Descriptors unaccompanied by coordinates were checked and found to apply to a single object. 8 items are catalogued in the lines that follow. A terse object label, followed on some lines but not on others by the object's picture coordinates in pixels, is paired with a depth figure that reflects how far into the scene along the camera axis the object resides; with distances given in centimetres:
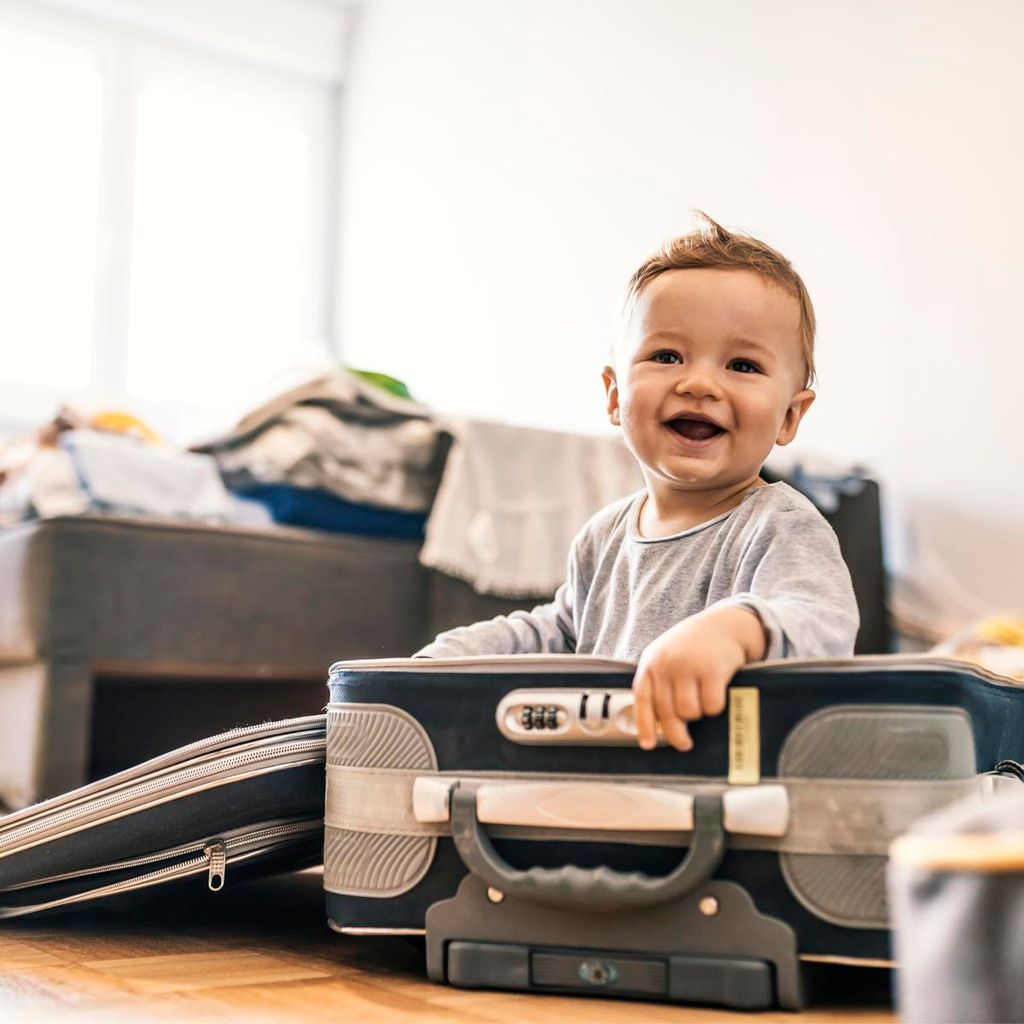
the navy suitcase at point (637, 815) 69
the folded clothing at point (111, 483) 182
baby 87
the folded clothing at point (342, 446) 196
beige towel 203
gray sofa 169
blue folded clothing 198
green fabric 220
